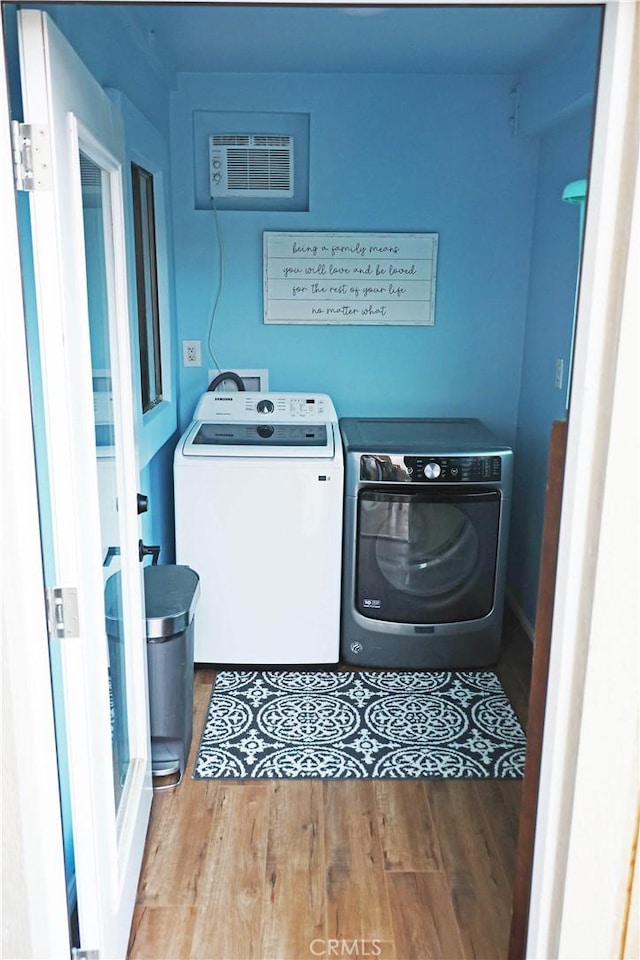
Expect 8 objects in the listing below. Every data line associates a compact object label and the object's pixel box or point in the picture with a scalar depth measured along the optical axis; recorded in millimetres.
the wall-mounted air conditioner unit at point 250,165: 3170
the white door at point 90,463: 1209
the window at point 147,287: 2836
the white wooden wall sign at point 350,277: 3250
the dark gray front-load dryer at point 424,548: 2840
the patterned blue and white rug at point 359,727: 2430
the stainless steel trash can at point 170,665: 2223
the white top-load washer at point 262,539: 2775
